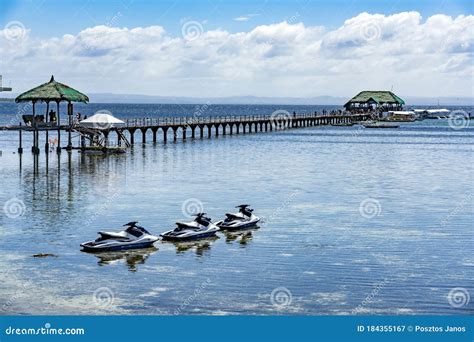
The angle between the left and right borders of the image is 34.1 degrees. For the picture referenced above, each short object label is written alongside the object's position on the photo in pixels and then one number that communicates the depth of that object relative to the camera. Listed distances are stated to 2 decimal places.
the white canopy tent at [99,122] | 64.94
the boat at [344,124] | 145.00
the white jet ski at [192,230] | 28.10
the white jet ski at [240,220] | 30.47
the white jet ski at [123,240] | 26.11
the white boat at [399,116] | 167.88
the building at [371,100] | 163.25
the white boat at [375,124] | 139.51
